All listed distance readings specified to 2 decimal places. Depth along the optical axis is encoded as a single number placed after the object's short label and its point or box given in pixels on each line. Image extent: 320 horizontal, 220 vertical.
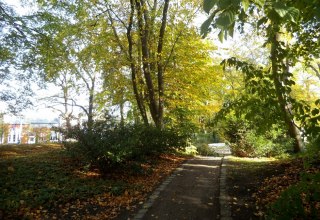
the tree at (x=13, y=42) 8.56
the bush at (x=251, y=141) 14.23
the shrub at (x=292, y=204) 3.02
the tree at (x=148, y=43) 12.02
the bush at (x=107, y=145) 7.87
